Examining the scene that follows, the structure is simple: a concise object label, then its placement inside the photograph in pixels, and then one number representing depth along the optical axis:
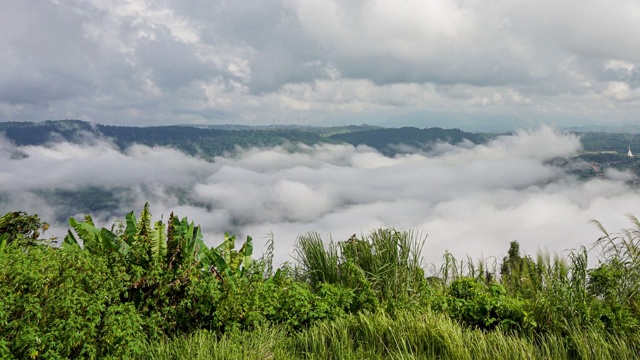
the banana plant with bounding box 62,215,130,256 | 6.13
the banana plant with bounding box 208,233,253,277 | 6.93
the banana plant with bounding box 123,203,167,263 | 6.09
